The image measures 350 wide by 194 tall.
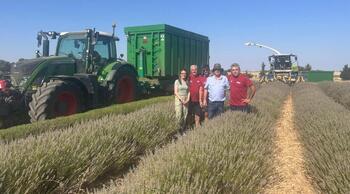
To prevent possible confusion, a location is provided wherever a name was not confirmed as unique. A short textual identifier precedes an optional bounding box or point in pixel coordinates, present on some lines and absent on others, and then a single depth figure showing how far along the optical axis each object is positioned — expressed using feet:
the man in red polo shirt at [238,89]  24.24
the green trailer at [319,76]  166.79
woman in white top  25.14
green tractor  26.09
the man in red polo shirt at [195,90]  26.35
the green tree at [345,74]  192.38
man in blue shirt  24.72
